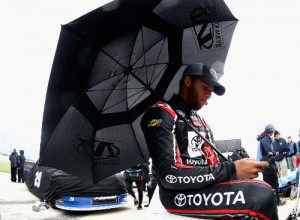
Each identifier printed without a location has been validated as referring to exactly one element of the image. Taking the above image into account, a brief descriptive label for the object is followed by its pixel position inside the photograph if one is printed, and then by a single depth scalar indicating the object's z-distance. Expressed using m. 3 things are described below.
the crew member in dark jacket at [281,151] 9.60
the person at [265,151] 7.52
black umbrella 2.10
